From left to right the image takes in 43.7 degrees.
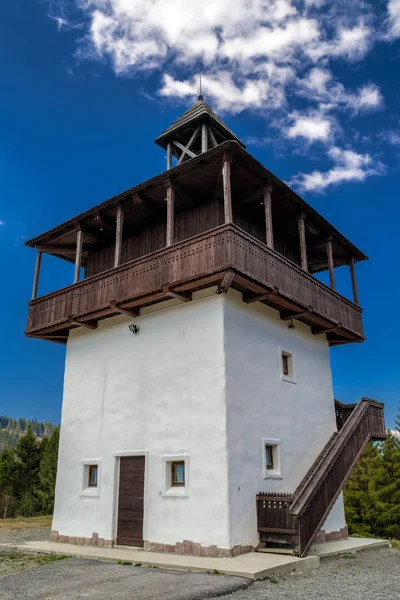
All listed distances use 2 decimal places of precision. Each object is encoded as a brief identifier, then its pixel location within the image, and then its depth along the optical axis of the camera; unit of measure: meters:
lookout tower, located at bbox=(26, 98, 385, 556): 11.72
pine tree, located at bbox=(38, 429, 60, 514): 52.62
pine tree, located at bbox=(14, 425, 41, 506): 54.78
